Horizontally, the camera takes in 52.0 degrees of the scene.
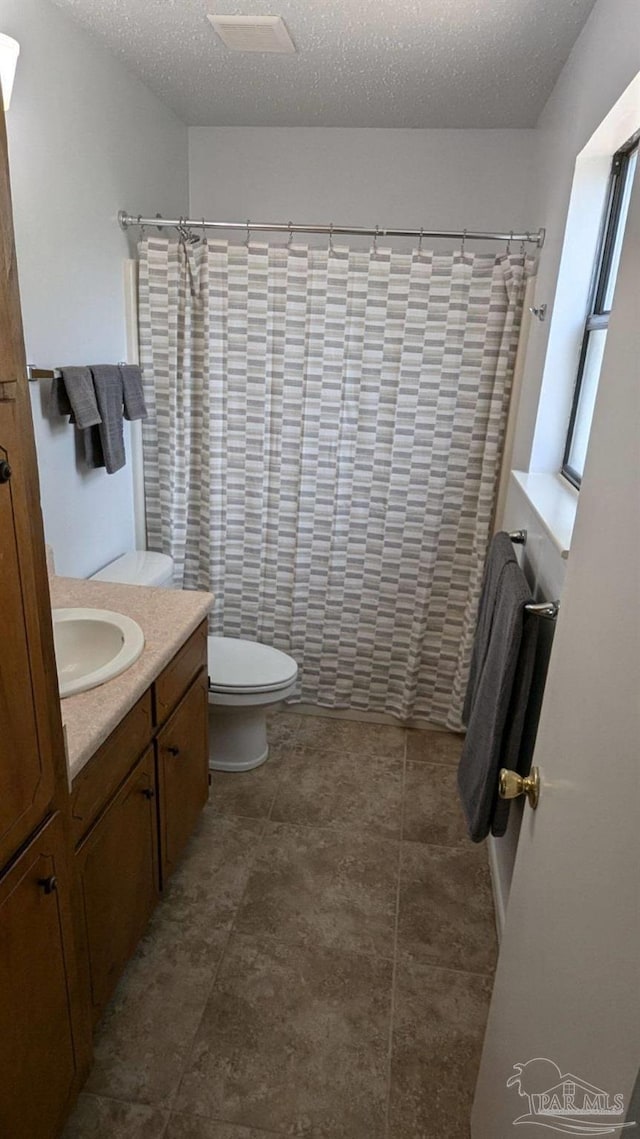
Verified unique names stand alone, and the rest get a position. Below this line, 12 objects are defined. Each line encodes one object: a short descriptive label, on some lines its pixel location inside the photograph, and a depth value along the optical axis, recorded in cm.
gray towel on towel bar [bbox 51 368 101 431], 201
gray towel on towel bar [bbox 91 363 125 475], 217
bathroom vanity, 135
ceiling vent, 183
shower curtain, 243
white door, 62
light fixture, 145
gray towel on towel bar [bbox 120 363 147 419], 235
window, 174
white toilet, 233
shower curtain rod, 226
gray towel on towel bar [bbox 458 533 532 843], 165
